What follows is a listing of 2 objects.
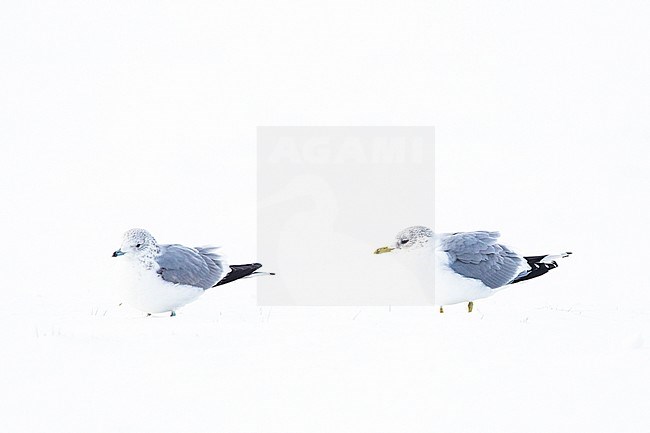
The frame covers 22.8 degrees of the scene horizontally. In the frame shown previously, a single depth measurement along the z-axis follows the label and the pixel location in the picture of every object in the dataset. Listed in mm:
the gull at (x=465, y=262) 18500
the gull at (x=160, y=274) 17953
